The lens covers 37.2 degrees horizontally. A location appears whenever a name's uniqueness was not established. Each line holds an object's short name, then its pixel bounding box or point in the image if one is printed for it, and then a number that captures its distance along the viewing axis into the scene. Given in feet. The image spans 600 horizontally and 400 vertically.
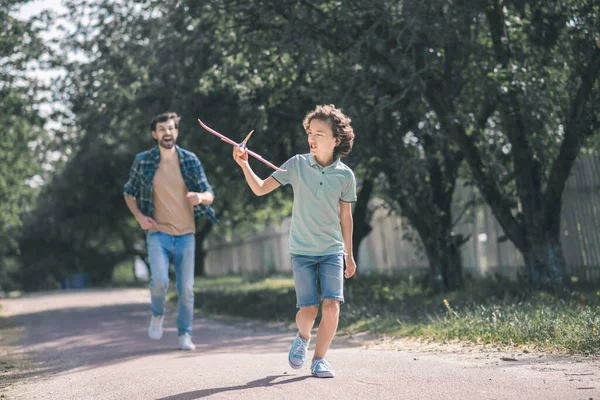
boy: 19.45
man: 27.22
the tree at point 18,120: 50.19
